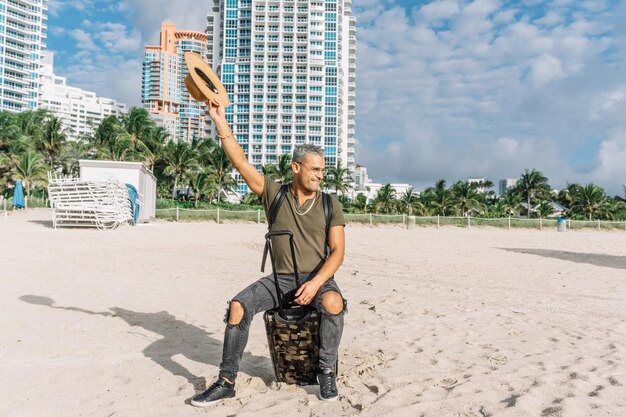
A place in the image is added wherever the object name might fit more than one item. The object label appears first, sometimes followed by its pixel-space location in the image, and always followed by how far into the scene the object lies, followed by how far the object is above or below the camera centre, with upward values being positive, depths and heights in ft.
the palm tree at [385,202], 179.42 +5.07
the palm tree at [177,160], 164.55 +18.27
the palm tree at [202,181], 169.68 +11.36
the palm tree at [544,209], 187.83 +3.38
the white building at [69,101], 526.98 +128.44
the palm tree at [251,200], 186.09 +5.36
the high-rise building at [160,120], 638.12 +124.04
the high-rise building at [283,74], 353.51 +105.69
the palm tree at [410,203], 180.14 +4.88
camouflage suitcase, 10.64 -2.72
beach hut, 65.51 +5.53
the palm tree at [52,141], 156.04 +23.15
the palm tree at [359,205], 166.28 +3.60
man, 10.39 -1.11
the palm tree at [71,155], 164.96 +19.64
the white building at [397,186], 509.60 +33.82
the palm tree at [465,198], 185.16 +7.39
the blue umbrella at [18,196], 94.26 +2.90
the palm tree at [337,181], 202.39 +14.70
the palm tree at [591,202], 196.13 +6.75
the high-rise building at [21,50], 347.15 +121.85
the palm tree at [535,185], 211.20 +14.37
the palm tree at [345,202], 165.07 +4.60
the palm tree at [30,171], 134.00 +11.41
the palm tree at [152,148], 159.02 +21.75
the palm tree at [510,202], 195.21 +6.17
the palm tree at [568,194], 204.23 +10.24
